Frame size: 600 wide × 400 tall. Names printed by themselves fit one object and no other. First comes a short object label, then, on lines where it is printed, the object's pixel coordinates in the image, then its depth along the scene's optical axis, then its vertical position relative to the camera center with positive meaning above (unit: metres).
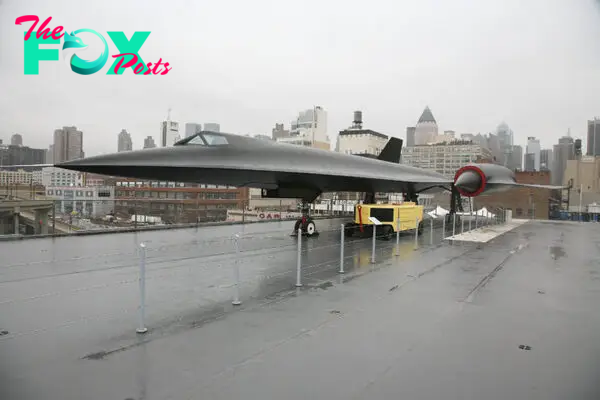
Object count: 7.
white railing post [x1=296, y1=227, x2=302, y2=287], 6.22 -1.25
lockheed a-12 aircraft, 8.39 +0.70
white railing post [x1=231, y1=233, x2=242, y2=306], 5.16 -1.34
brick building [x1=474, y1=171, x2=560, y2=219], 49.14 -0.06
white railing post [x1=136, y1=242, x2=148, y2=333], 4.09 -1.16
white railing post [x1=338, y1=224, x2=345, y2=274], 7.31 -1.36
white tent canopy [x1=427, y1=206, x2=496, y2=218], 19.60 -0.74
